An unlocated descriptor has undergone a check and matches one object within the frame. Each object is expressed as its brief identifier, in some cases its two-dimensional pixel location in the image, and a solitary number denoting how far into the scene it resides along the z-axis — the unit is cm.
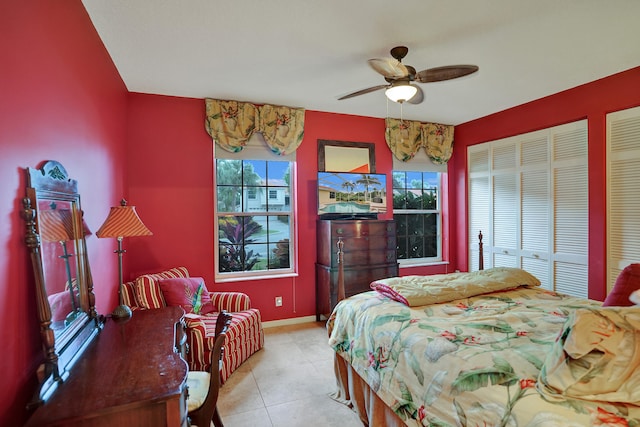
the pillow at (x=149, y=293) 270
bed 110
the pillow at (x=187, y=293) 285
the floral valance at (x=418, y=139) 451
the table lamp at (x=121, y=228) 197
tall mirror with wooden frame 122
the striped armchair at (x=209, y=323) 253
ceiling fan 221
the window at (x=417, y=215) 479
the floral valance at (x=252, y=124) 361
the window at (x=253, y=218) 385
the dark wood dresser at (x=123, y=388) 106
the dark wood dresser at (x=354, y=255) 376
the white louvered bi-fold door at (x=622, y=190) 298
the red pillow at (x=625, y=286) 176
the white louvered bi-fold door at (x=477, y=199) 447
